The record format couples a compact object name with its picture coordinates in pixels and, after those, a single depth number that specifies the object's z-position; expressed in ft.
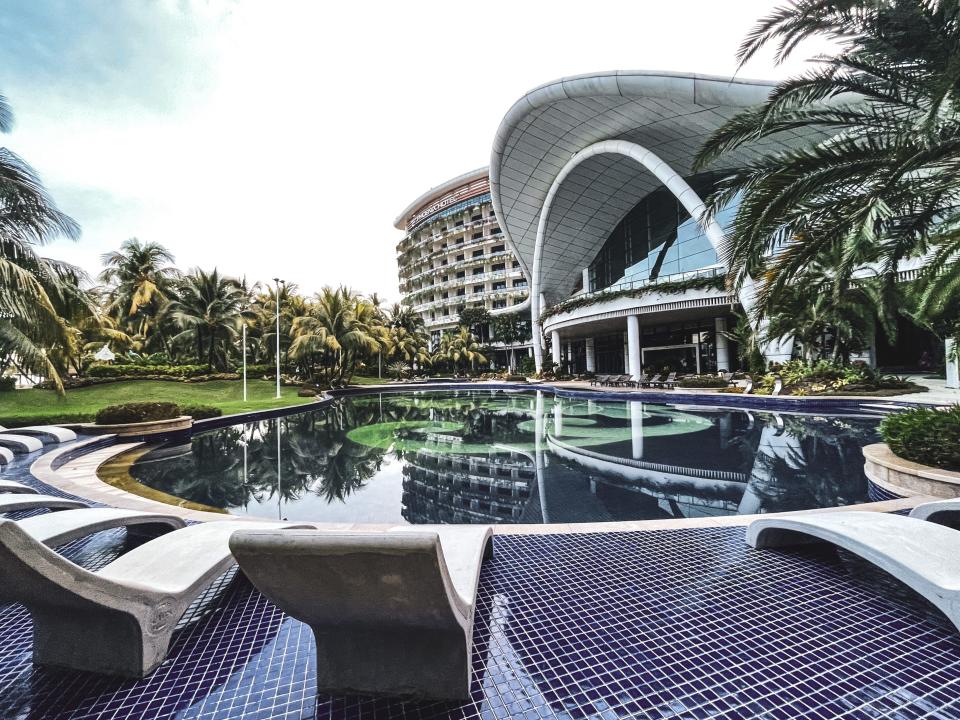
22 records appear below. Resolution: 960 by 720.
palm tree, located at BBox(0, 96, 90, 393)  32.73
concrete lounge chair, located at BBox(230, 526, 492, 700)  5.11
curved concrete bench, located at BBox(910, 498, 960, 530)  11.36
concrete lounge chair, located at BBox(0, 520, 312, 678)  5.93
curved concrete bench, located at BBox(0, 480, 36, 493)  15.75
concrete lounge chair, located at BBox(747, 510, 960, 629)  7.70
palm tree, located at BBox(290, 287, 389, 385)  89.04
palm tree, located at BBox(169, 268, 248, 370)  88.94
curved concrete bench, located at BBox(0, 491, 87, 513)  12.59
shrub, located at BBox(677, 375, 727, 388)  69.15
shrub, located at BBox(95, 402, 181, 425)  36.65
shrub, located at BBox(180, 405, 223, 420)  43.86
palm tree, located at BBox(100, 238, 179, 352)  95.14
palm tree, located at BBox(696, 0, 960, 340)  15.61
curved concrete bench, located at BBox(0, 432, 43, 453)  29.60
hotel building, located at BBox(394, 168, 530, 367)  175.01
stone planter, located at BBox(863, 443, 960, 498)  15.47
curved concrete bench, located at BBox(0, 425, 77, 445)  33.40
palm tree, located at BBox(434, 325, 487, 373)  135.13
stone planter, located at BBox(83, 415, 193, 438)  36.02
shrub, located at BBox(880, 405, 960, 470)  16.62
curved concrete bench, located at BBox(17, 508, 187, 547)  9.64
